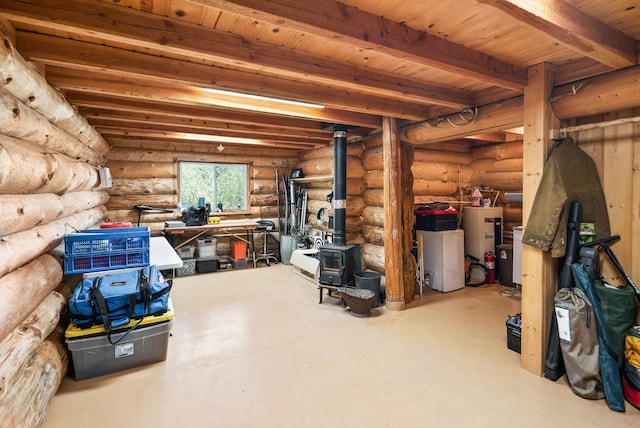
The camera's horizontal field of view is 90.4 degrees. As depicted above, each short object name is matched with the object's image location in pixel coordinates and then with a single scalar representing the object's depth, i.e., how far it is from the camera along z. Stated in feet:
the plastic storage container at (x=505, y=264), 17.15
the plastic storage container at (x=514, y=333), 9.98
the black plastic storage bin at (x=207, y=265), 20.22
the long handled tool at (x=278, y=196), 24.14
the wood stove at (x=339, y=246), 14.32
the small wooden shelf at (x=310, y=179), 19.08
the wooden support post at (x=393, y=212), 13.83
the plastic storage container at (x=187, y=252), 20.40
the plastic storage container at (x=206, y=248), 20.71
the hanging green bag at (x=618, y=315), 7.75
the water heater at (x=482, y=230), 17.97
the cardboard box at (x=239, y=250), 21.66
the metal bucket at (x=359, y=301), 12.84
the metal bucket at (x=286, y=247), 22.11
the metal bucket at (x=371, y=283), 13.84
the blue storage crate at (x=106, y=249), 9.29
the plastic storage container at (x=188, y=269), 19.63
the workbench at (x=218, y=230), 19.78
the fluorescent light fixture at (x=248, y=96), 10.86
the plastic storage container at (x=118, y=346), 8.48
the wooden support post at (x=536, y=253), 8.79
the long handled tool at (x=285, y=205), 23.67
